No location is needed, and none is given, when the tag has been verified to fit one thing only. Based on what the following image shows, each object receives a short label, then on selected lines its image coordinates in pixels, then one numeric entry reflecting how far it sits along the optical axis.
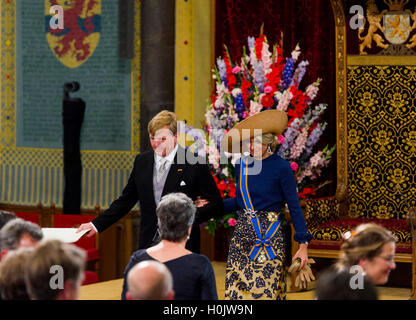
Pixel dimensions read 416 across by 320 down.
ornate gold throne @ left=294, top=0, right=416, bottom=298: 15.35
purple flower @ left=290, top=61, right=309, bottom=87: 14.80
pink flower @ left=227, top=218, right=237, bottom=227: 14.76
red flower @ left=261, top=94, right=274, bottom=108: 14.32
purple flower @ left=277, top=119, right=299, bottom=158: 14.45
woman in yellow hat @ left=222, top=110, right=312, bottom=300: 9.58
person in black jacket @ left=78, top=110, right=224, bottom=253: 9.58
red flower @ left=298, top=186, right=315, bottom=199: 14.88
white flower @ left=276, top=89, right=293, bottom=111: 14.34
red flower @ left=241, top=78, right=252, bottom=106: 14.54
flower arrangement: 14.47
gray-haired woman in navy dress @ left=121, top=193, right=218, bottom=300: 6.52
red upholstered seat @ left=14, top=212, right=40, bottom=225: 17.58
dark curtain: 16.39
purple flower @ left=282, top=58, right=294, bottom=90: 14.70
